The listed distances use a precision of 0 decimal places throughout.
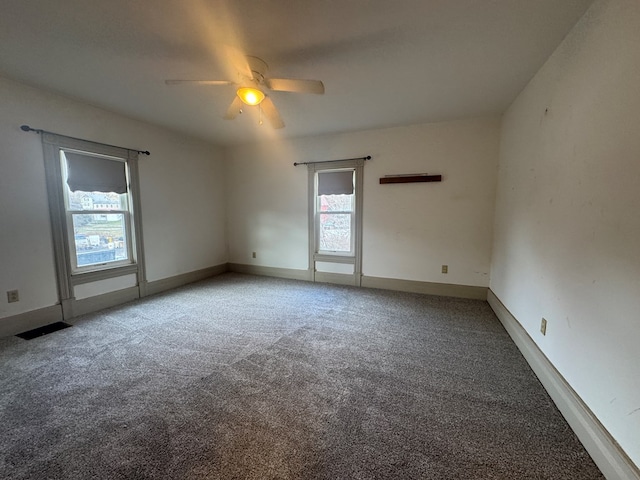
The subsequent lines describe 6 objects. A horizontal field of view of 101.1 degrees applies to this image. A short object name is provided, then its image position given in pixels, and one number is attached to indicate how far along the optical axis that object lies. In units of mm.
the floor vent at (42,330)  2611
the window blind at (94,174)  3078
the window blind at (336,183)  4311
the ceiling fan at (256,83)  2034
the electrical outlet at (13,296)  2625
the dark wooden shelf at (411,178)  3781
